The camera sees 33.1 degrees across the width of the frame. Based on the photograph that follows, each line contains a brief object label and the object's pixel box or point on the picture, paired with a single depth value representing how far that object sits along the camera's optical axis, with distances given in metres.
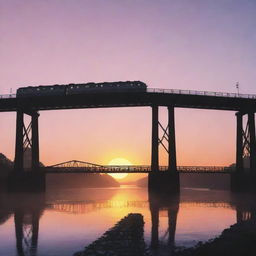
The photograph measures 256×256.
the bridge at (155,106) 71.06
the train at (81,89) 70.19
